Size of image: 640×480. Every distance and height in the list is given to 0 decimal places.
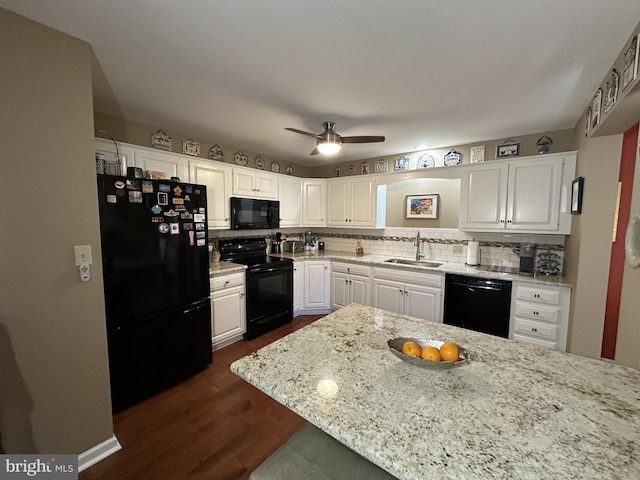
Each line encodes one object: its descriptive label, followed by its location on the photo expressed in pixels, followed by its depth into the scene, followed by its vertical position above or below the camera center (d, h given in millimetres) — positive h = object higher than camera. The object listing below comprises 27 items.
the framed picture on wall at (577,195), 2231 +278
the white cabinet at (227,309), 2758 -963
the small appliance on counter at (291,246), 4105 -370
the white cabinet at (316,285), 3844 -921
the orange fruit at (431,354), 1001 -503
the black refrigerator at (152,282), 1856 -486
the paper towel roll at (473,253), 3135 -338
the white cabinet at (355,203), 3830 +317
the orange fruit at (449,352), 1011 -501
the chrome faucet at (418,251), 3611 -371
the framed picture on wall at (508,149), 2988 +888
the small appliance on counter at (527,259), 2766 -358
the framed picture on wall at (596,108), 1804 +851
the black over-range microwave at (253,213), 3291 +123
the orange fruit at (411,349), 1053 -509
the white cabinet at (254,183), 3296 +522
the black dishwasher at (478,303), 2604 -818
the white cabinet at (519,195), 2580 +328
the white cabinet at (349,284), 3564 -860
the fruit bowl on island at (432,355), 974 -513
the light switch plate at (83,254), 1459 -194
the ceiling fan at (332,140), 2365 +765
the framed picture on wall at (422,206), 4246 +310
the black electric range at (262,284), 3123 -782
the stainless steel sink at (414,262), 3390 -516
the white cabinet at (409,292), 2990 -829
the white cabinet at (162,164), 2461 +570
